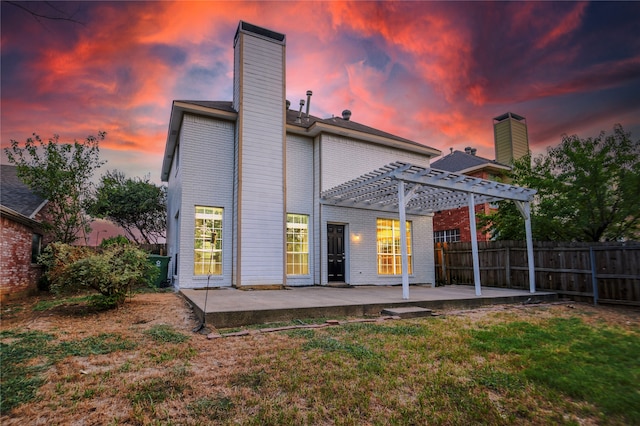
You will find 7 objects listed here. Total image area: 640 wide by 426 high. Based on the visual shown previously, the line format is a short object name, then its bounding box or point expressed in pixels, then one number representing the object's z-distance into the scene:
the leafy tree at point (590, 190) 9.60
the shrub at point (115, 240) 10.67
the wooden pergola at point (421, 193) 8.57
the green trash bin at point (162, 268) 11.16
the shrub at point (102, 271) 6.28
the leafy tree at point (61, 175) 11.94
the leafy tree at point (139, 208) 20.23
